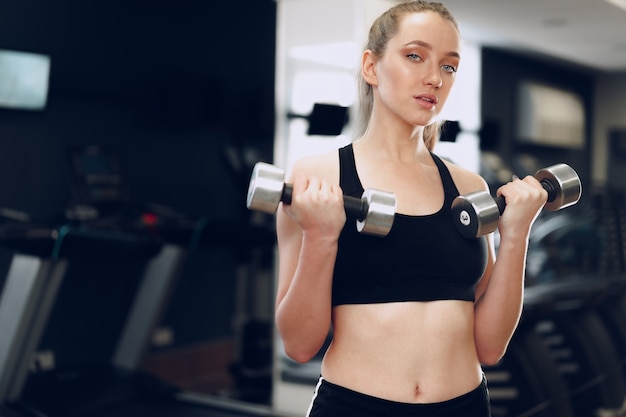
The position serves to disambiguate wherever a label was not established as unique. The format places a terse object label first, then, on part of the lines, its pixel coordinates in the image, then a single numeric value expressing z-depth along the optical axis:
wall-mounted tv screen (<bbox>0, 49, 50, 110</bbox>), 3.82
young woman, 1.20
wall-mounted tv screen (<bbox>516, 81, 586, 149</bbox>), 5.10
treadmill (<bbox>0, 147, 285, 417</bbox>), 3.39
